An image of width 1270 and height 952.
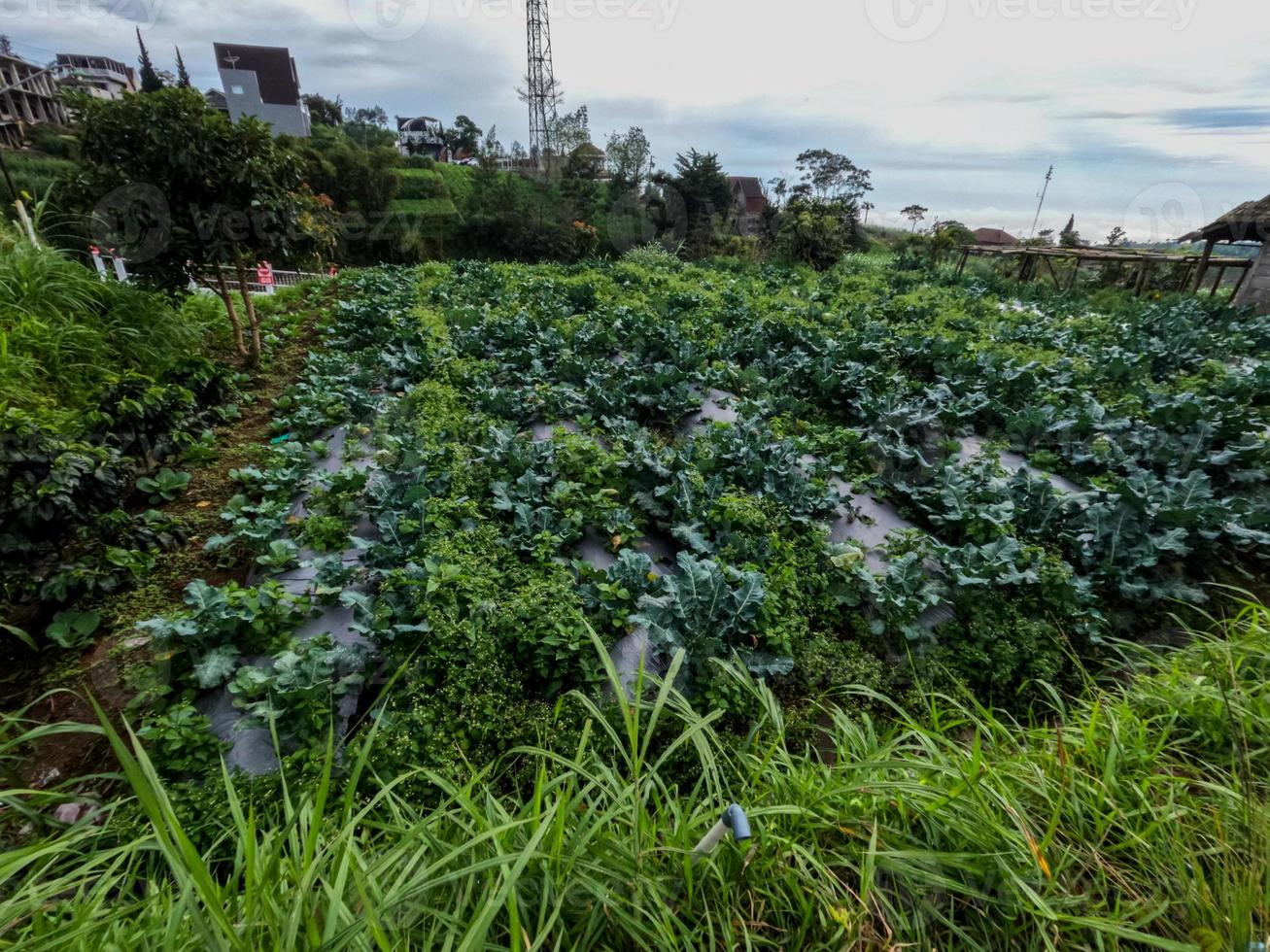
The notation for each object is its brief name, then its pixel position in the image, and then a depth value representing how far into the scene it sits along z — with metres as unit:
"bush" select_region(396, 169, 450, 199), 29.36
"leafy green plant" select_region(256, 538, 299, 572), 2.88
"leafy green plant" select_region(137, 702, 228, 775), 1.92
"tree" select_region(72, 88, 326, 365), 4.59
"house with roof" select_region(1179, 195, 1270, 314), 10.09
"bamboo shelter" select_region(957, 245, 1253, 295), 12.20
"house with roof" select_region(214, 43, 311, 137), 34.69
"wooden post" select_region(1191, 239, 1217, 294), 11.67
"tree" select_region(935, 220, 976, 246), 19.52
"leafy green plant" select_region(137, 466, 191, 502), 3.56
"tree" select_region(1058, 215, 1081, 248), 23.18
